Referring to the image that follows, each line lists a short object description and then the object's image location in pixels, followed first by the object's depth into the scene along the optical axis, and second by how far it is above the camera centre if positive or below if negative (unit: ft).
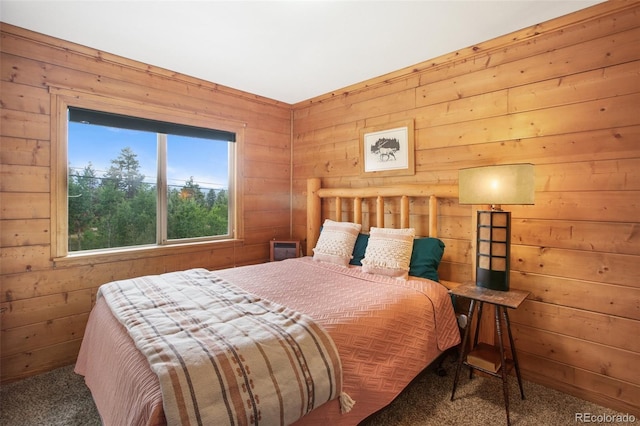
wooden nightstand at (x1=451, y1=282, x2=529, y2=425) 5.93 -2.68
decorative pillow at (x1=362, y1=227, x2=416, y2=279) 7.66 -1.07
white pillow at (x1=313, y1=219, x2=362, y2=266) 9.03 -0.95
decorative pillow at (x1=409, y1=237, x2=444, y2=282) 7.78 -1.19
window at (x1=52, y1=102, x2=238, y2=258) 8.36 +0.81
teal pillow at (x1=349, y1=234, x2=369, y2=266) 9.07 -1.14
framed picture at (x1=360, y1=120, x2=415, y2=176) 9.21 +1.95
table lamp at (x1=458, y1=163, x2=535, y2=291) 6.14 +0.24
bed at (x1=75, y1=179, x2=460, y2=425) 3.53 -1.91
